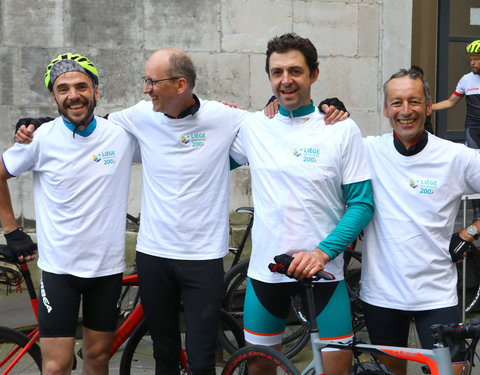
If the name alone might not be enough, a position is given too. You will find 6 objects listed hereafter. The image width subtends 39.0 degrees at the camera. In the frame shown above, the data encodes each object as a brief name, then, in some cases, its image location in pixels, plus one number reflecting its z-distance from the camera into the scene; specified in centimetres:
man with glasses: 348
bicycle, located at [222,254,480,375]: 255
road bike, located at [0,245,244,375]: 386
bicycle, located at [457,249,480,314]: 582
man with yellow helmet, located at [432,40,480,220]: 819
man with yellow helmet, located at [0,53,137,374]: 349
